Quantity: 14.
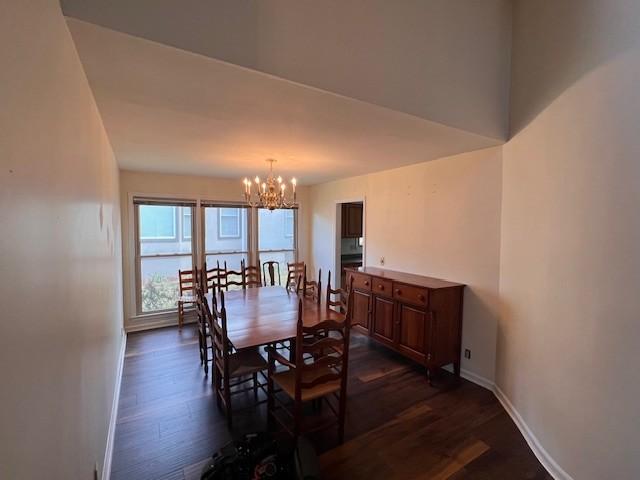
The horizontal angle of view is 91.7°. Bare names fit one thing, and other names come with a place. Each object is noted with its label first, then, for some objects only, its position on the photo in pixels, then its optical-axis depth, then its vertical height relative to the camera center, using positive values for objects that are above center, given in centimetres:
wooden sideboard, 323 -101
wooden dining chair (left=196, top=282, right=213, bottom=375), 325 -118
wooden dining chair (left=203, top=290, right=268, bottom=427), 252 -123
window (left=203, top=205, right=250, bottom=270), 528 -18
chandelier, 342 +36
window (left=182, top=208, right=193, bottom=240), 506 +1
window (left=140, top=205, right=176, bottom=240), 477 +4
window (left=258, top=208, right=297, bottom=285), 579 -22
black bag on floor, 192 -151
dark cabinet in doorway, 576 +10
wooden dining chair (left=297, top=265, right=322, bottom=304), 353 -89
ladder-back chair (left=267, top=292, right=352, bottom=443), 213 -117
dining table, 251 -89
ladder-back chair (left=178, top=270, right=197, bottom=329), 473 -104
